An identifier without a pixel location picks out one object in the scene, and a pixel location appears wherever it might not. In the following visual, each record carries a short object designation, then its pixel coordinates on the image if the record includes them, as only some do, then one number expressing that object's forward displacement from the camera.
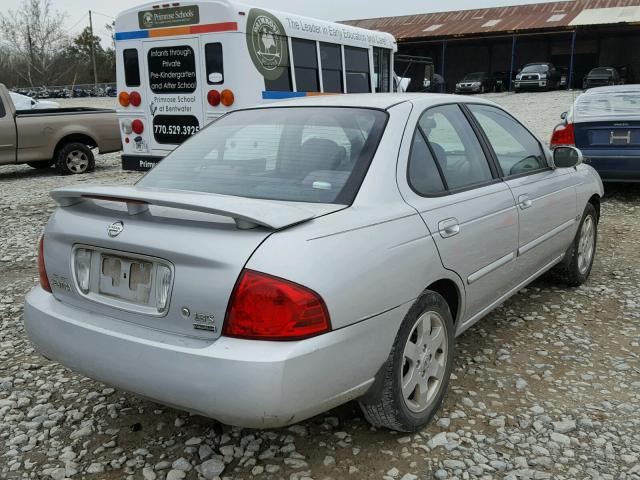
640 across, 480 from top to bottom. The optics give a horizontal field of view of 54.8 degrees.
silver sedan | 2.17
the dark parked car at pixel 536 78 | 30.83
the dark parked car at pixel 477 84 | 33.41
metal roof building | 34.03
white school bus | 8.40
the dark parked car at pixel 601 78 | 29.33
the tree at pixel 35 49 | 58.00
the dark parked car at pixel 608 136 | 7.49
